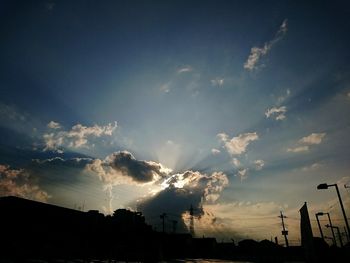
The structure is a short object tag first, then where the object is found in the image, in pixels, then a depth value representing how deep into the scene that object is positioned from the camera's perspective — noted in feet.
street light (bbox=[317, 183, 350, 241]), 73.10
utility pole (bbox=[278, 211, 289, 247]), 215.86
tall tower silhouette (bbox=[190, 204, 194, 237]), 321.03
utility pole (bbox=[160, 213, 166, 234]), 256.32
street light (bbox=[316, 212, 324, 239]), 157.19
